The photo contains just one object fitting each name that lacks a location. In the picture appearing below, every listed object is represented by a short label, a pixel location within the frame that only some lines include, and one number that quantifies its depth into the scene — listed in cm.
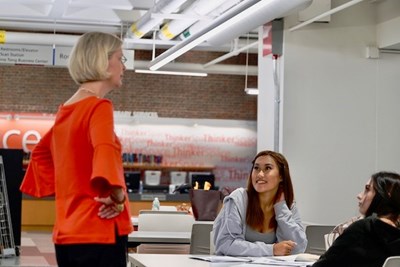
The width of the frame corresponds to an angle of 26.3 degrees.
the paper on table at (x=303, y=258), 448
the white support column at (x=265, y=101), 1168
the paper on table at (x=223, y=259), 451
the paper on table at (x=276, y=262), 436
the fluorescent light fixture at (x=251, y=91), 1802
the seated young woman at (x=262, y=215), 515
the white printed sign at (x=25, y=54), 1520
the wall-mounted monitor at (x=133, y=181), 1914
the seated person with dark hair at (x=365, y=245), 355
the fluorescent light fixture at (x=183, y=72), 1816
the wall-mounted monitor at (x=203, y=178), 1925
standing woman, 297
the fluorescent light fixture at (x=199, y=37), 926
